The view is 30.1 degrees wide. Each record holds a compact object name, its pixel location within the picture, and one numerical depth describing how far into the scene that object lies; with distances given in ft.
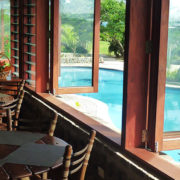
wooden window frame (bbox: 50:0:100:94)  13.51
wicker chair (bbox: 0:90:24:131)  10.16
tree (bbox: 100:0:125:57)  55.88
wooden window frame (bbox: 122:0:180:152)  6.92
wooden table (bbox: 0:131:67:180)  5.76
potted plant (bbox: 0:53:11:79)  16.08
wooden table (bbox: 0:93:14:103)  12.83
